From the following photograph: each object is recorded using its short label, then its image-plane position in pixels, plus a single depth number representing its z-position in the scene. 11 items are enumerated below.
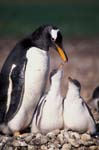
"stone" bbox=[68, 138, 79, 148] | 14.75
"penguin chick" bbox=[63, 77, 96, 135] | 15.16
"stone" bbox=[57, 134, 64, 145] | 14.90
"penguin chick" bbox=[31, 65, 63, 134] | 15.20
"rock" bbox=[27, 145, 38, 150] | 14.81
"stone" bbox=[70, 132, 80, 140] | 14.91
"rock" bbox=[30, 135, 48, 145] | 14.89
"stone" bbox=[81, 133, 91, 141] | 14.90
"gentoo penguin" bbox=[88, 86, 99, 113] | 20.16
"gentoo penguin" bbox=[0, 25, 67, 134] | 15.48
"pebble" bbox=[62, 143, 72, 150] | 14.69
